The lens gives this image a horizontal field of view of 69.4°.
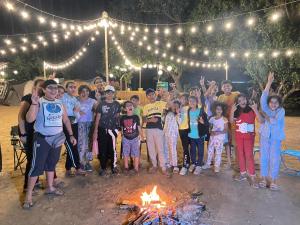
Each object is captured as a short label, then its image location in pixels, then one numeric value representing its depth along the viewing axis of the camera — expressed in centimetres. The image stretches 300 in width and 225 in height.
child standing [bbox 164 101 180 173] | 443
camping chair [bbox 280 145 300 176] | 429
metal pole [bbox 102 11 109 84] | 809
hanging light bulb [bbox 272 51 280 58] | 1087
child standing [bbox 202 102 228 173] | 438
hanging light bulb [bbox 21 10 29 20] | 641
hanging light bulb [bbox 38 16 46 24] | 693
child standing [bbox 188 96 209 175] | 434
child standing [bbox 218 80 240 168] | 452
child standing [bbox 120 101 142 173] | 433
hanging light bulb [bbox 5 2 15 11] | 601
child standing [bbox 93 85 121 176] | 425
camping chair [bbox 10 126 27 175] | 438
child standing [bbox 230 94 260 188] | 394
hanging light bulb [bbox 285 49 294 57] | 1057
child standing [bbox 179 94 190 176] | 442
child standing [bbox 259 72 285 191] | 360
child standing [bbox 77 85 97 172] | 431
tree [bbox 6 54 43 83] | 2092
